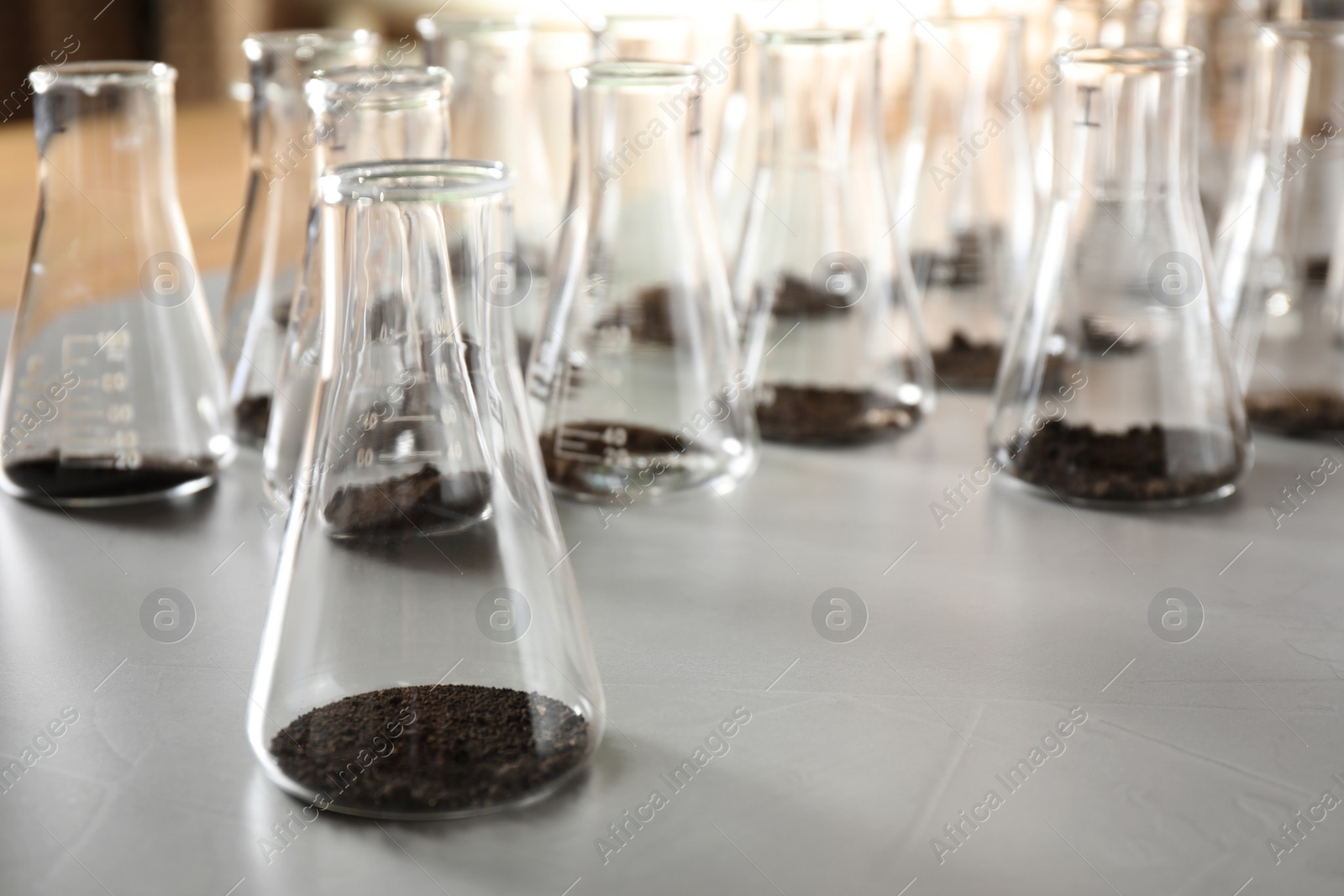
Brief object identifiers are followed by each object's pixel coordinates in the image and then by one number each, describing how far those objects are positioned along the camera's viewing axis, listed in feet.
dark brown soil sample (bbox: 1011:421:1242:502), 2.96
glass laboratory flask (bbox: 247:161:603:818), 1.85
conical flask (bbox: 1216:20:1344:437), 3.38
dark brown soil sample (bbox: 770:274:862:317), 3.41
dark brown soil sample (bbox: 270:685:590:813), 1.82
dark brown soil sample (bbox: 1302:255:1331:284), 3.42
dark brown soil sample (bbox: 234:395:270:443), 3.34
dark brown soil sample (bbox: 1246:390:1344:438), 3.38
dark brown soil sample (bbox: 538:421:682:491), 3.01
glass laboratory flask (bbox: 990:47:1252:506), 2.95
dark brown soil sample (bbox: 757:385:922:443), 3.38
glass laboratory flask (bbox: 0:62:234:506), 2.96
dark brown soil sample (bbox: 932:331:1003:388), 3.85
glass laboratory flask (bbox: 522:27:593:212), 4.17
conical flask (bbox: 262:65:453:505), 2.78
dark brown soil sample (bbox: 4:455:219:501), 2.97
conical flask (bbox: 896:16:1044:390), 3.91
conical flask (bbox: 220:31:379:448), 3.17
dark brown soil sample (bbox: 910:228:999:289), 4.00
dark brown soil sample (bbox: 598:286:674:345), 3.03
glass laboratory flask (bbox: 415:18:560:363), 3.94
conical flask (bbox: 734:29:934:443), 3.39
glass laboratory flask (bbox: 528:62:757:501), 3.01
